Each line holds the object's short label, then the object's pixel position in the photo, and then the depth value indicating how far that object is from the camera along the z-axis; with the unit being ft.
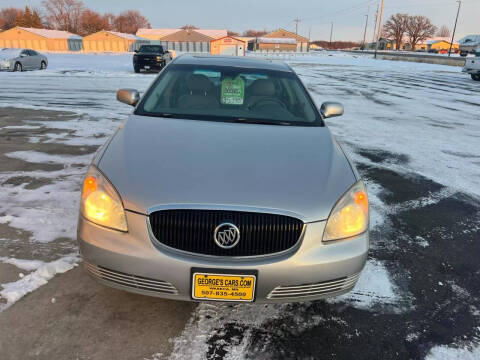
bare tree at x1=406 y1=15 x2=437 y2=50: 336.08
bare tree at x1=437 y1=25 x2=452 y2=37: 459.85
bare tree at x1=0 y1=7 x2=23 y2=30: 314.96
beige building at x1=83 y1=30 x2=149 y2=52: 204.62
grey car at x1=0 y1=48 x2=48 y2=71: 60.34
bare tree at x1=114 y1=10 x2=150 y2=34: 373.61
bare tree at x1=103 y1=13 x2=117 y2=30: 361.92
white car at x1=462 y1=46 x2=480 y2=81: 70.00
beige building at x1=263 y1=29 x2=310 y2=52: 298.56
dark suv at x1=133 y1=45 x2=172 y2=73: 66.49
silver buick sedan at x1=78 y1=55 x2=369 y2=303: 6.30
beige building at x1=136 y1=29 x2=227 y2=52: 219.41
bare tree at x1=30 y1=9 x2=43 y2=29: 284.10
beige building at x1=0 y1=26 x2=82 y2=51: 197.77
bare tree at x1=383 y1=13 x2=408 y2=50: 337.31
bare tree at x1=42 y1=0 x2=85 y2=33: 330.75
